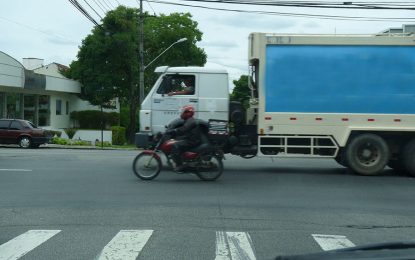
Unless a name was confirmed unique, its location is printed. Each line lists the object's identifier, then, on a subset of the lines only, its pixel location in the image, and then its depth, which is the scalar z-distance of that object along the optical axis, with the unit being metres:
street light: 33.83
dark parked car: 28.92
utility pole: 33.72
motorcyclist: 12.75
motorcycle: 12.72
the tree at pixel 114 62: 43.78
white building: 34.12
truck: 14.02
